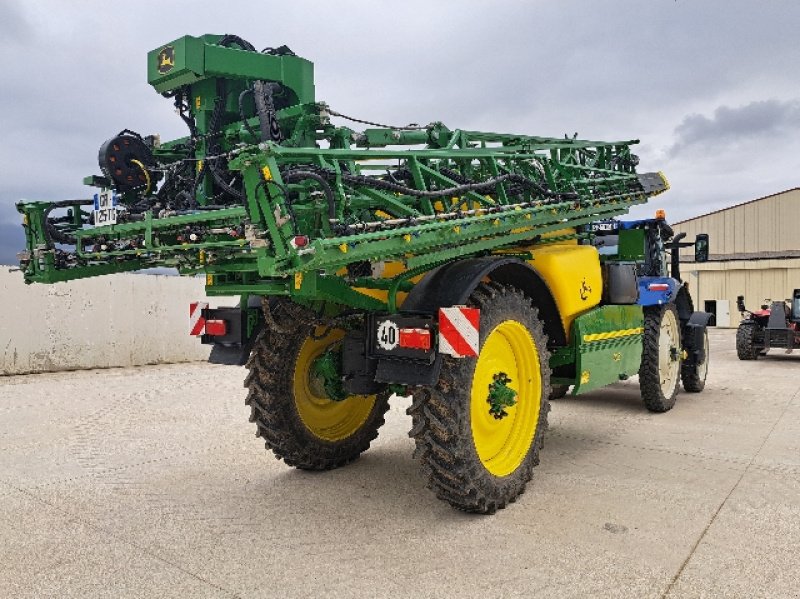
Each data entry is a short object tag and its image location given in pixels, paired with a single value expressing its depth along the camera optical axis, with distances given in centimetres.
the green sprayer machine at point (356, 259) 371
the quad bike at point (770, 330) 1363
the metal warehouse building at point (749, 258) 2677
